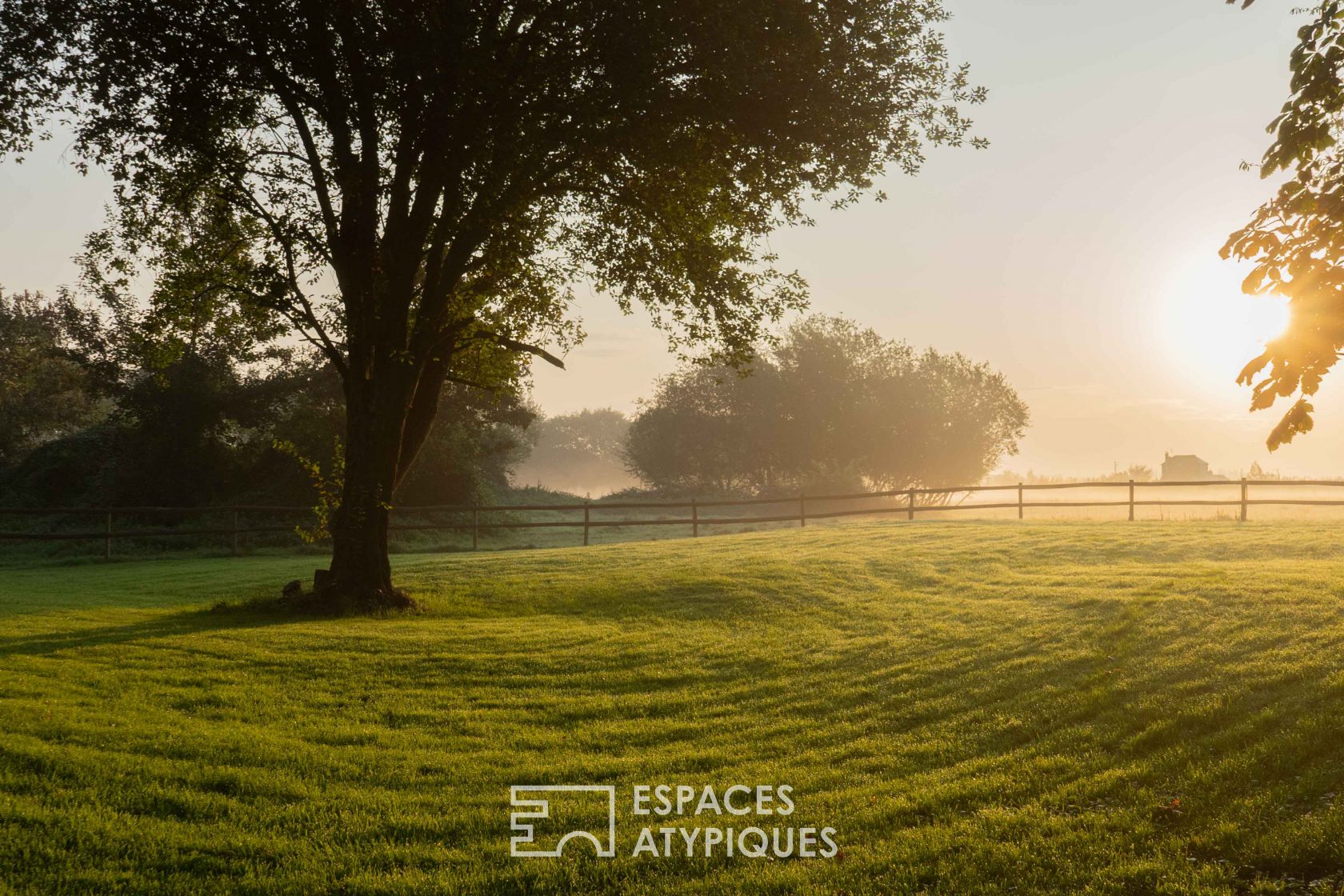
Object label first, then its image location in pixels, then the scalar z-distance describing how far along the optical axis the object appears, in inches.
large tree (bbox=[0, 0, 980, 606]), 574.6
